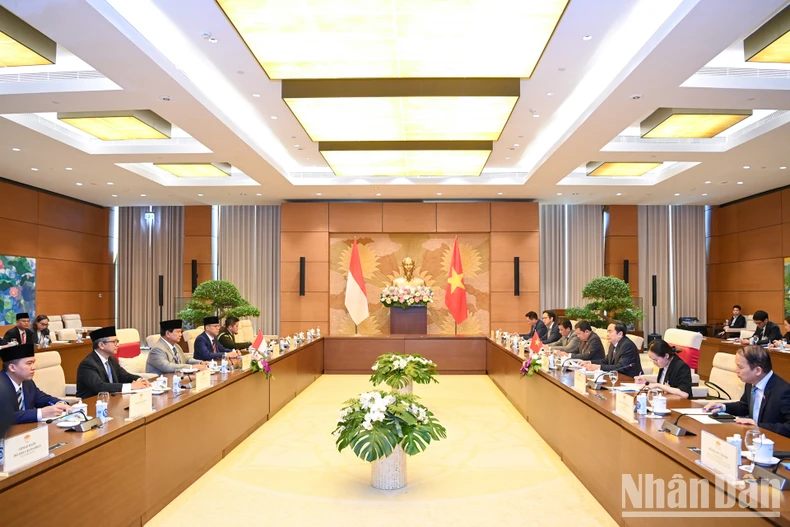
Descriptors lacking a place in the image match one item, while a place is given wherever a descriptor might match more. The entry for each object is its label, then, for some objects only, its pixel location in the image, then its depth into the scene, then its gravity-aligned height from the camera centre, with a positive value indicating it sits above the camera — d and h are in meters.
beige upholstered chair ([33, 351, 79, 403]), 4.88 -0.85
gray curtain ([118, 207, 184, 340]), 14.51 +0.39
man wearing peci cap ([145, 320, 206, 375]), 5.79 -0.77
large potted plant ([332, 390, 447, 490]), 3.91 -1.05
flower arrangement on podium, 11.05 -0.41
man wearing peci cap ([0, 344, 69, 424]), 3.31 -0.68
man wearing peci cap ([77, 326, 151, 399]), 4.42 -0.74
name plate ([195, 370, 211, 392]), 4.61 -0.84
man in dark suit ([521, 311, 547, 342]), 9.48 -0.85
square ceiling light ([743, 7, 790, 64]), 5.07 +2.08
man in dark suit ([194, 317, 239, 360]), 6.75 -0.78
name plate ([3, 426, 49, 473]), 2.43 -0.74
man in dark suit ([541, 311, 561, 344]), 9.16 -0.82
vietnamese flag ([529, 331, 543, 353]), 6.28 -0.75
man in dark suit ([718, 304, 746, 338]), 11.34 -0.88
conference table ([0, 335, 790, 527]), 2.54 -1.04
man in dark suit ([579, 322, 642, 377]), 5.67 -0.77
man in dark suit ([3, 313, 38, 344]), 7.93 -0.81
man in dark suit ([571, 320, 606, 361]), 6.73 -0.79
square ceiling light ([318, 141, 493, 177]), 8.71 +1.85
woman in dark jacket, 4.52 -0.70
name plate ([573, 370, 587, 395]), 4.58 -0.85
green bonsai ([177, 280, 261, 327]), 10.85 -0.52
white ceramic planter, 4.18 -1.39
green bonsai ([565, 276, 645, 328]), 10.69 -0.50
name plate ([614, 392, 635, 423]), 3.56 -0.80
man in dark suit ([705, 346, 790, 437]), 3.32 -0.66
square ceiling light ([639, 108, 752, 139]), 7.11 +1.92
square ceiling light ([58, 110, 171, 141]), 7.30 +1.92
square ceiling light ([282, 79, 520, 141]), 6.28 +1.91
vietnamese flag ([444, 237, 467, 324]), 11.23 -0.36
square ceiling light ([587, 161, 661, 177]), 10.06 +1.84
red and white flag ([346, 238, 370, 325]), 10.97 -0.35
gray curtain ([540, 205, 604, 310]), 14.12 +0.48
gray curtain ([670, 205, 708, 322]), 14.16 +0.29
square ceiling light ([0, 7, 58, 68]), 5.03 +2.06
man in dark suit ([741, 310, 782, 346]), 8.61 -0.84
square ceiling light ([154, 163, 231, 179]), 10.22 +1.85
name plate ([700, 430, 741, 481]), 2.37 -0.76
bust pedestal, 11.16 -0.85
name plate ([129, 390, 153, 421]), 3.48 -0.78
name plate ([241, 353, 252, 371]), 5.84 -0.87
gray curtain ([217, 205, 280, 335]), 14.29 +0.41
